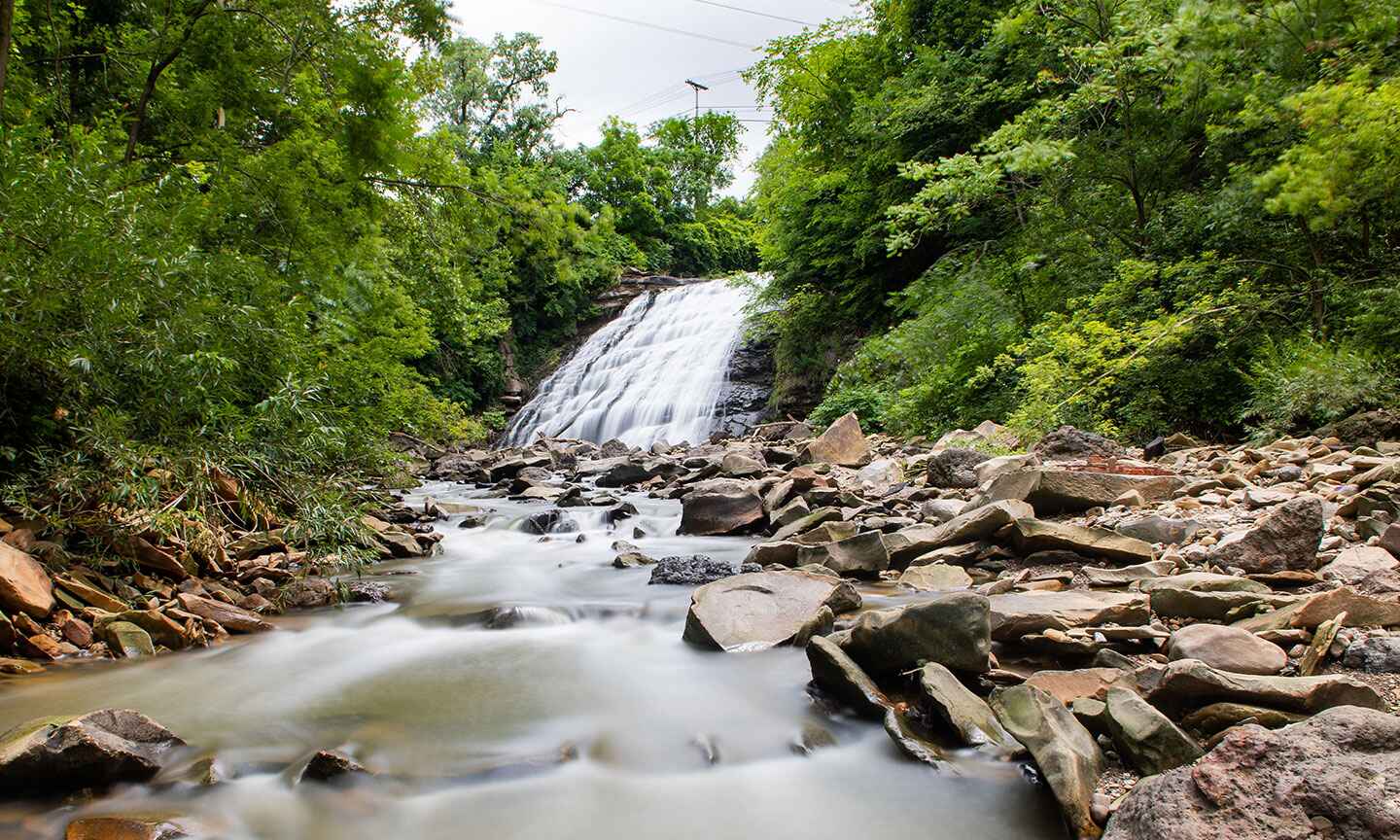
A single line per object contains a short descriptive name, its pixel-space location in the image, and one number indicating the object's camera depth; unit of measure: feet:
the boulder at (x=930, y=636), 8.77
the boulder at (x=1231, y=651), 7.29
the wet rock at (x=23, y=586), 10.86
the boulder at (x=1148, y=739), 6.06
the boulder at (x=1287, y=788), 4.50
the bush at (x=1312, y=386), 17.85
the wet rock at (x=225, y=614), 13.19
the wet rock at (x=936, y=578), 14.18
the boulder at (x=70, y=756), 7.00
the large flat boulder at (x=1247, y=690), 6.18
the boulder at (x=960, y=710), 7.67
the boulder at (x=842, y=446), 32.68
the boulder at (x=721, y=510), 23.61
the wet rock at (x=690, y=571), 16.97
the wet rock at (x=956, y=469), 22.94
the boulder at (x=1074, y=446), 21.76
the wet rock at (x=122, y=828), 6.50
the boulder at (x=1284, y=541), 10.46
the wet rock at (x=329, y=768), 8.00
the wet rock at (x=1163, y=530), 13.51
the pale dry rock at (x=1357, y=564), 9.61
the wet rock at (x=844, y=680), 8.91
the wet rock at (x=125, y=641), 11.51
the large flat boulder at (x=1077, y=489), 16.42
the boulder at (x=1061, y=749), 6.14
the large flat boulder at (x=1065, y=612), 9.52
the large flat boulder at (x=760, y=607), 11.96
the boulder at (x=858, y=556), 15.49
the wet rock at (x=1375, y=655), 6.95
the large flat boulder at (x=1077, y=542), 12.87
